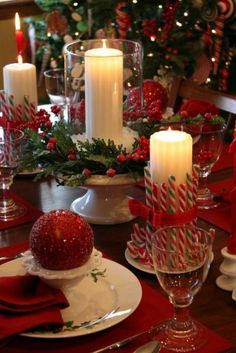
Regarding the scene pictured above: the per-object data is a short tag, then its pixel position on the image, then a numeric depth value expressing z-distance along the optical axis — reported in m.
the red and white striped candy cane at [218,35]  3.10
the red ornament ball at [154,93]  2.04
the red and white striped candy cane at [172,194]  1.43
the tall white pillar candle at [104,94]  1.65
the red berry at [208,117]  1.74
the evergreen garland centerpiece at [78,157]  1.58
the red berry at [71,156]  1.60
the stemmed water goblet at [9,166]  1.66
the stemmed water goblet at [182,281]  1.24
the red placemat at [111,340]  1.23
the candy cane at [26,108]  1.97
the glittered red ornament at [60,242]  1.26
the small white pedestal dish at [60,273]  1.26
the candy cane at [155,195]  1.44
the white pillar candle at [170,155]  1.42
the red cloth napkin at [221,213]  1.65
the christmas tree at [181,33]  3.09
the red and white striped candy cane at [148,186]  1.45
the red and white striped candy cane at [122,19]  3.19
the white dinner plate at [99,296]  1.25
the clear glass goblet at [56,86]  2.15
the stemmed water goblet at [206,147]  1.66
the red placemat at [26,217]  1.66
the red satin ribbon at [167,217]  1.43
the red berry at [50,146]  1.63
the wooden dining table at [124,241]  1.33
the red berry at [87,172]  1.56
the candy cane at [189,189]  1.43
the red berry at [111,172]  1.54
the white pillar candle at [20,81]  1.96
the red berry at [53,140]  1.64
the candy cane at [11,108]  1.97
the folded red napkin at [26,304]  1.22
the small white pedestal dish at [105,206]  1.65
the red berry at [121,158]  1.57
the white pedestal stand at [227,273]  1.41
